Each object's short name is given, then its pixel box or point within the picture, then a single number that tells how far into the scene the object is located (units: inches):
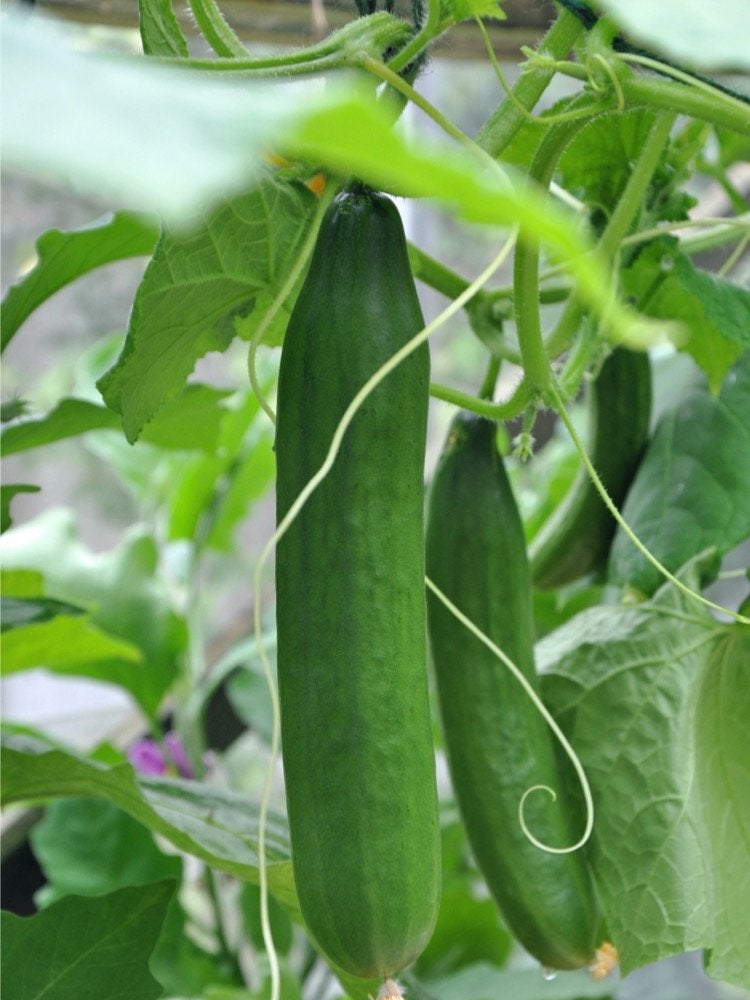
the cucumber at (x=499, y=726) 22.4
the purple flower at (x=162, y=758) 44.0
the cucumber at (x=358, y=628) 16.5
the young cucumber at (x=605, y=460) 28.2
